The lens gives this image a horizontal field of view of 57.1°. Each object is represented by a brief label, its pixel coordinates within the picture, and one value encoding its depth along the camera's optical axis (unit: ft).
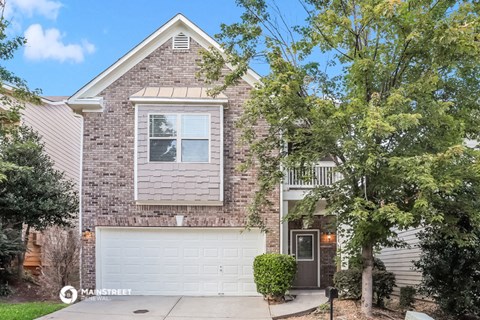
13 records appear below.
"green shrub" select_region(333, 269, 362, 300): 33.55
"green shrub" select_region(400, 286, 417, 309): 33.37
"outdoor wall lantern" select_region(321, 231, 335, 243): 48.06
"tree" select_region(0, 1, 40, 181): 34.71
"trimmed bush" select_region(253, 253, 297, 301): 34.40
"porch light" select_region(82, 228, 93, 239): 39.58
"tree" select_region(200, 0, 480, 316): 24.31
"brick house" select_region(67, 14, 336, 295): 39.47
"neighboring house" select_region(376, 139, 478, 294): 39.14
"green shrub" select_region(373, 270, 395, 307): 33.99
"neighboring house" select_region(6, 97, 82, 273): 51.21
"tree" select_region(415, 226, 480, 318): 28.84
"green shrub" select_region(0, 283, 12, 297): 36.25
